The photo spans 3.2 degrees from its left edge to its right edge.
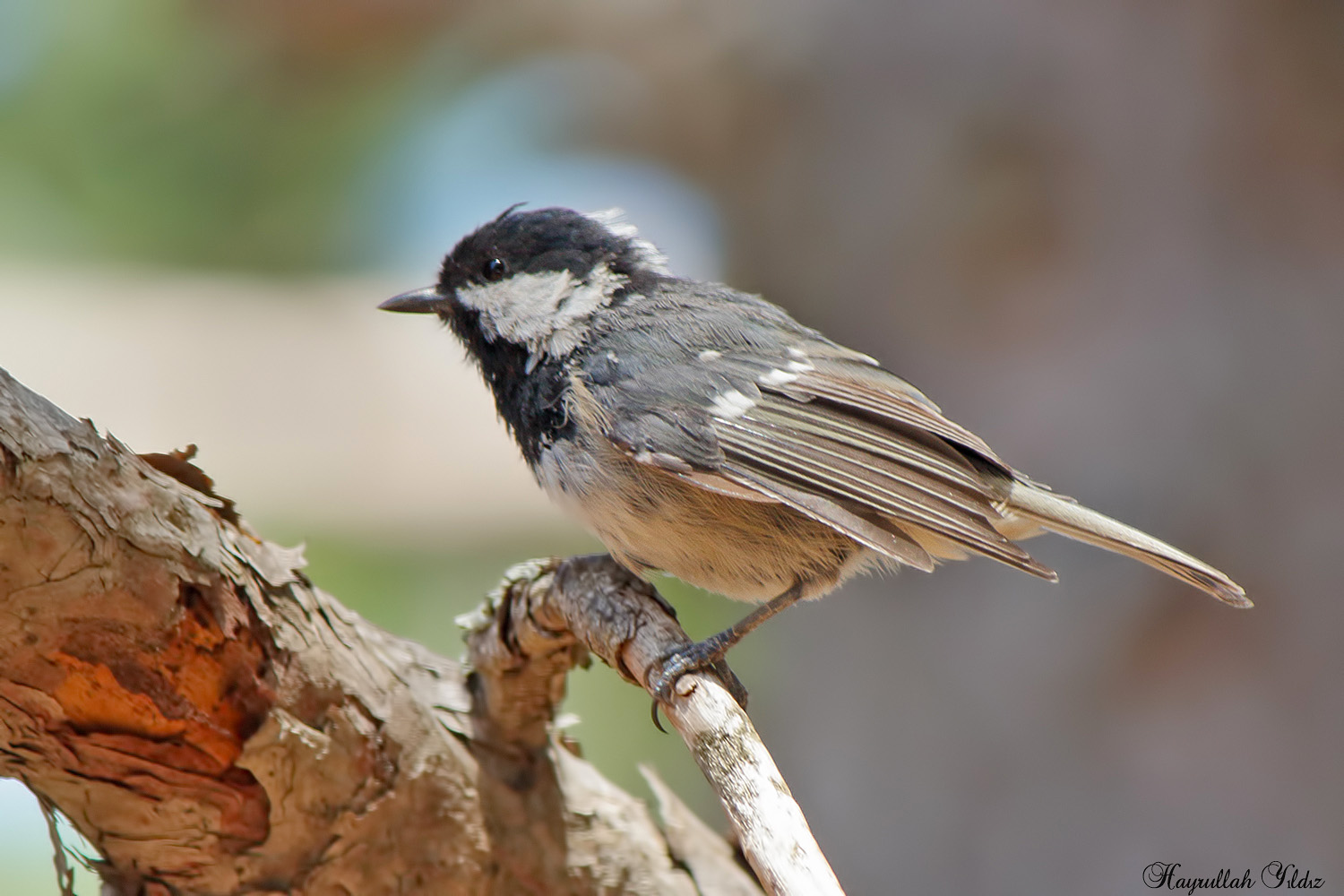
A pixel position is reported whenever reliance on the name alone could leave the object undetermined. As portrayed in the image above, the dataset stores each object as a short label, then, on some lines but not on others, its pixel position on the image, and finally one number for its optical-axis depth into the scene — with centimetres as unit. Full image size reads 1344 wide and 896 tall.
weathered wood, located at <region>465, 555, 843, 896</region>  309
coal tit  312
